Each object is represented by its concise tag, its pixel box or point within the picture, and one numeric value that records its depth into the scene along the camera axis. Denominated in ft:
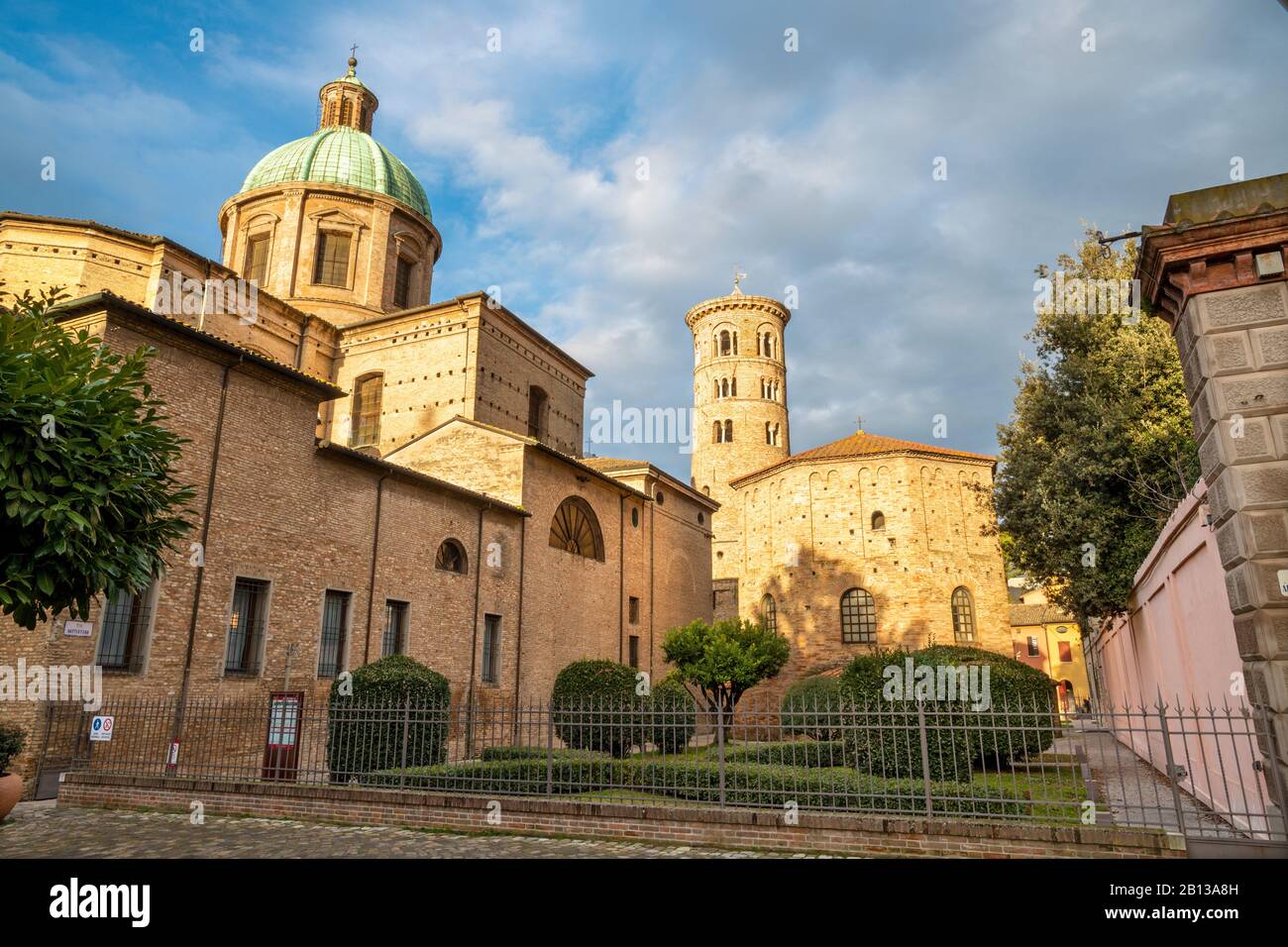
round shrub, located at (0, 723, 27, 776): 28.86
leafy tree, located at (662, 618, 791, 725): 68.80
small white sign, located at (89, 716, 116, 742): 34.55
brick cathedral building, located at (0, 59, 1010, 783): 41.55
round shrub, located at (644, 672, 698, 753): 51.19
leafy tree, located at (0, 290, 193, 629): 22.43
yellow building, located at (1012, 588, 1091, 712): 153.89
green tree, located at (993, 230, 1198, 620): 44.06
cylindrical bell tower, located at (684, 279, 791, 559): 153.07
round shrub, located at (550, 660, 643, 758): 54.24
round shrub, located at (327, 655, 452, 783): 33.63
